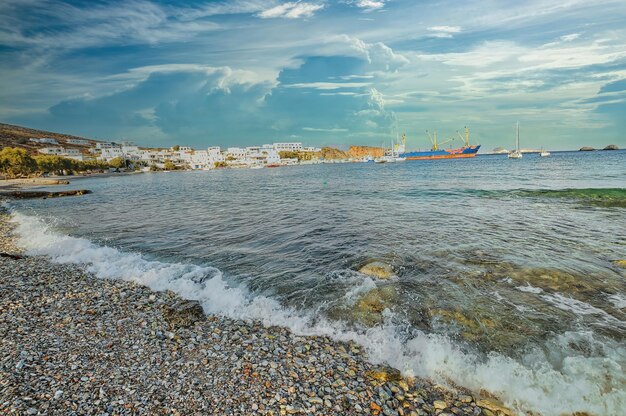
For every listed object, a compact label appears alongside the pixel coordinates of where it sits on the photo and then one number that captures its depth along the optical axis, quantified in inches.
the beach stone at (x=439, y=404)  213.3
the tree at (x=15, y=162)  3759.8
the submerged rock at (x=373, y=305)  342.3
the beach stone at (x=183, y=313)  325.1
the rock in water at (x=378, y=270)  462.3
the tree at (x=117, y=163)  6860.2
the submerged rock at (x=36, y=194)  1948.8
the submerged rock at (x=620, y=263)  466.0
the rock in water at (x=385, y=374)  241.1
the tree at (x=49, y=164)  4356.1
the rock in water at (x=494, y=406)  212.7
